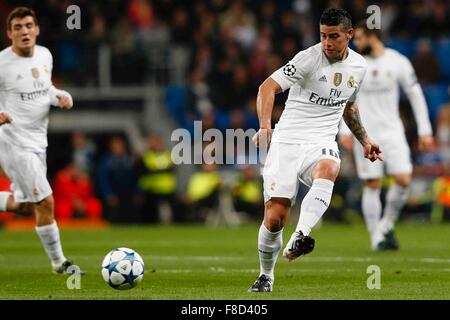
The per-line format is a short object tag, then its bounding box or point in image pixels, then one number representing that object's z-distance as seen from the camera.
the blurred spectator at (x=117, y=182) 21.66
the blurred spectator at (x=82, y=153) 22.14
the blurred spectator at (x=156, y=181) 21.33
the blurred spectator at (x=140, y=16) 23.97
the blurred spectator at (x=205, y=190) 21.28
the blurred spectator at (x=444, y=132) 21.42
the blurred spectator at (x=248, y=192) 21.27
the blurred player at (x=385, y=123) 13.62
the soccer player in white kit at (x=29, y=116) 10.81
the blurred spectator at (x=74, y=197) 20.95
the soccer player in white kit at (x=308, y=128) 8.79
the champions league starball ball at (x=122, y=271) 8.92
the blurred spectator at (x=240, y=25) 23.74
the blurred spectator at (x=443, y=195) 20.45
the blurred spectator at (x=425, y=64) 22.11
